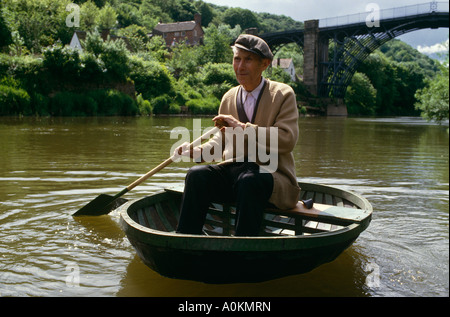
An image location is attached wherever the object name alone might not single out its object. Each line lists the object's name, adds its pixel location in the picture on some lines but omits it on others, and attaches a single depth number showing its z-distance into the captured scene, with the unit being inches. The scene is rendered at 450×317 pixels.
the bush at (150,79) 1222.3
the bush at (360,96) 2102.6
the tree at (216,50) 1823.3
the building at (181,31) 3029.0
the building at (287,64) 2410.2
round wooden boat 103.7
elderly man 117.8
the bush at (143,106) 1123.8
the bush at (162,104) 1191.6
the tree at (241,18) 3215.1
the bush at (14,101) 836.0
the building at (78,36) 1680.6
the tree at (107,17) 2130.2
